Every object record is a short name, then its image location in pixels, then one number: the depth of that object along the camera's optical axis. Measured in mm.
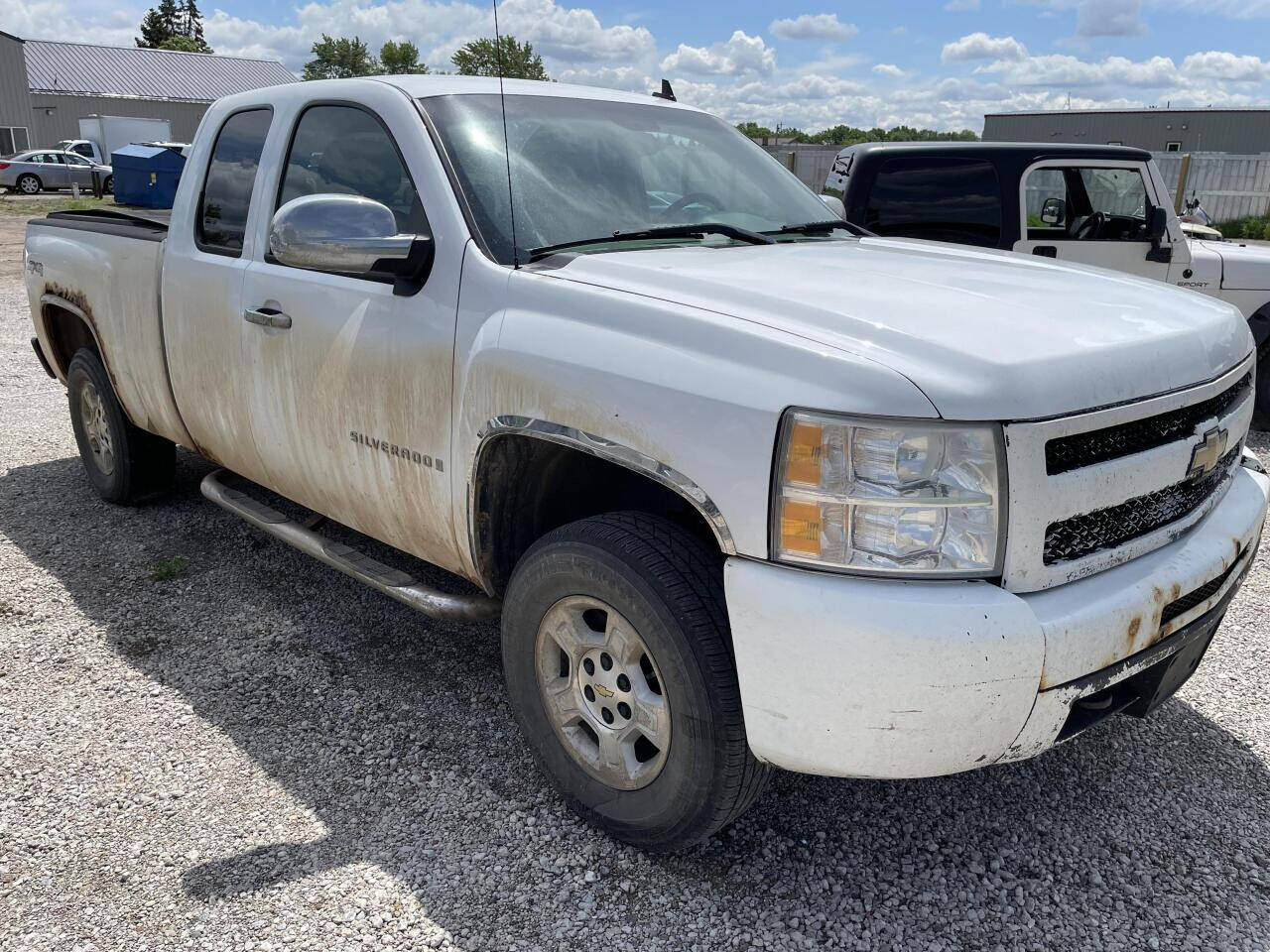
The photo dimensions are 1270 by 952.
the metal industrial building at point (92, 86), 48125
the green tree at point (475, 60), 51500
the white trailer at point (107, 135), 37531
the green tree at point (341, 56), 77438
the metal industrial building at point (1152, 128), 40938
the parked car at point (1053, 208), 6680
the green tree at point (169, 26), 98312
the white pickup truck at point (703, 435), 2023
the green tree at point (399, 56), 77375
